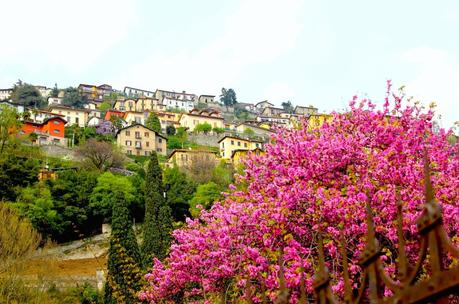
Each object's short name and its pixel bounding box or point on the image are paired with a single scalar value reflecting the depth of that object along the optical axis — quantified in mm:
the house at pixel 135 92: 152500
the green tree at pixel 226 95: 152375
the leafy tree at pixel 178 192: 49812
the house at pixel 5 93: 131762
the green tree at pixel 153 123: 91000
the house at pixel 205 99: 146500
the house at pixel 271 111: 148875
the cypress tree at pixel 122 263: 22578
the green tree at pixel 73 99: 123000
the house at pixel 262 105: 156500
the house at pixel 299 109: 147375
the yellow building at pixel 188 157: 68375
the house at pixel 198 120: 104062
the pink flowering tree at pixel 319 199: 9633
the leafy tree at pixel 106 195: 47438
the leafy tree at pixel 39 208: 40406
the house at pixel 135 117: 101688
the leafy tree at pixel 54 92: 133338
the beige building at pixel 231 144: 85875
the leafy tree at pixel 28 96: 112688
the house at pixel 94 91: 133125
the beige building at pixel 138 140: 84062
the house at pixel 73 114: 97162
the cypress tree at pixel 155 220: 31062
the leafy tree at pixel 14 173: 41519
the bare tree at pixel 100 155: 63906
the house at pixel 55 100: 123962
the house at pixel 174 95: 140638
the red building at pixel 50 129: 77188
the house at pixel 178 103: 134000
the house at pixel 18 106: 99250
